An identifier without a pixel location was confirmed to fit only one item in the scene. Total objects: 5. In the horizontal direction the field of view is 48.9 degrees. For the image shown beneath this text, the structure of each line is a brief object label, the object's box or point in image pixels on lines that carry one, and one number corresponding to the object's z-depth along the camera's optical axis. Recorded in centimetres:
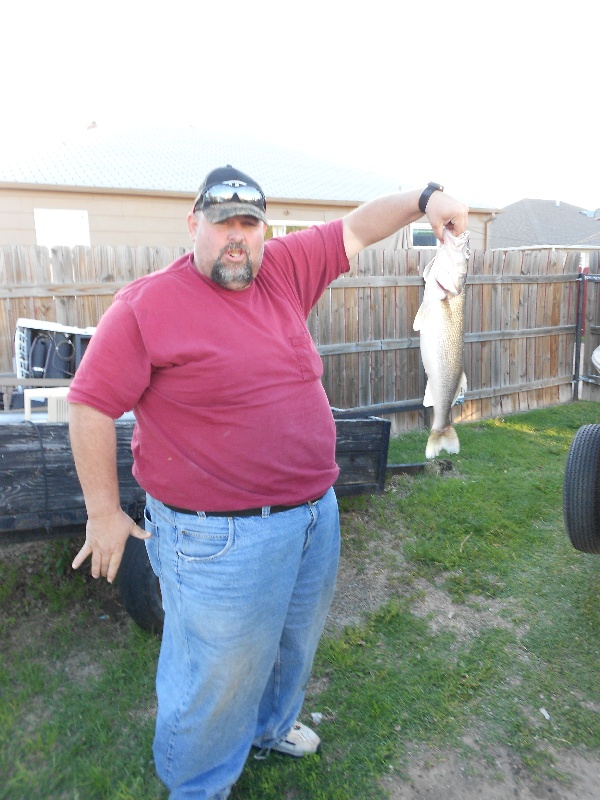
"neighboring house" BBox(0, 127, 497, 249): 1059
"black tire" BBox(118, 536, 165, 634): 338
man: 202
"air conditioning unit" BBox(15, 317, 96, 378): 542
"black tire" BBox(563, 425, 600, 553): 384
